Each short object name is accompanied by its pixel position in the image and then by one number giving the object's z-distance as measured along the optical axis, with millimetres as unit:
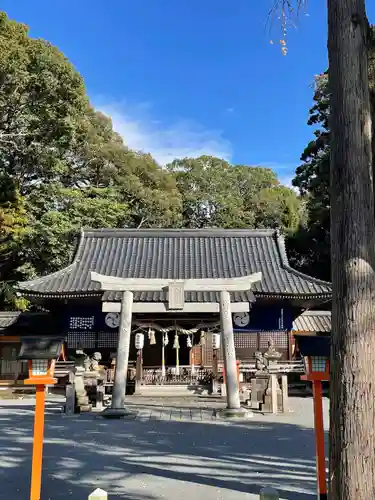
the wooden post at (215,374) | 14329
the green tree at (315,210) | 24094
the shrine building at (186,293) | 15500
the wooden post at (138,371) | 14852
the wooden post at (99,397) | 11852
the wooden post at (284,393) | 11125
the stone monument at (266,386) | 11016
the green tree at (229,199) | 34656
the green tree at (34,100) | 18750
